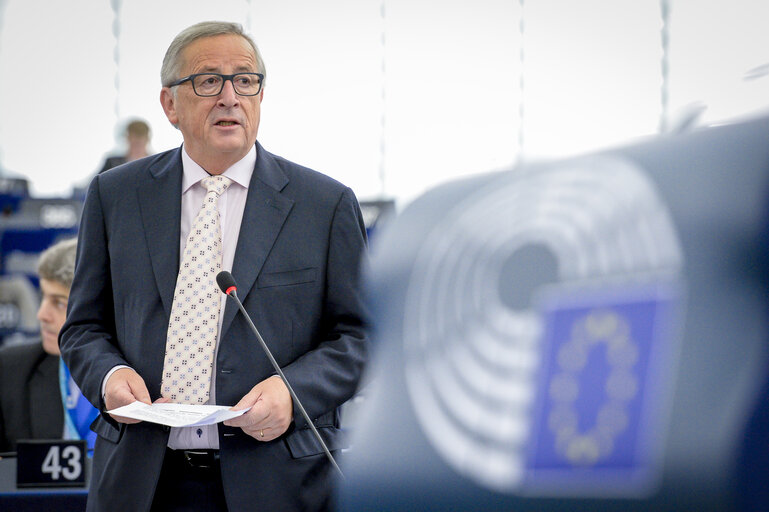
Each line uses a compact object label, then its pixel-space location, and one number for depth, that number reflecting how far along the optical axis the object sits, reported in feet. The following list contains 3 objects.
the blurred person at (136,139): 43.80
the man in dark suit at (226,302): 16.93
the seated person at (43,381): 22.38
